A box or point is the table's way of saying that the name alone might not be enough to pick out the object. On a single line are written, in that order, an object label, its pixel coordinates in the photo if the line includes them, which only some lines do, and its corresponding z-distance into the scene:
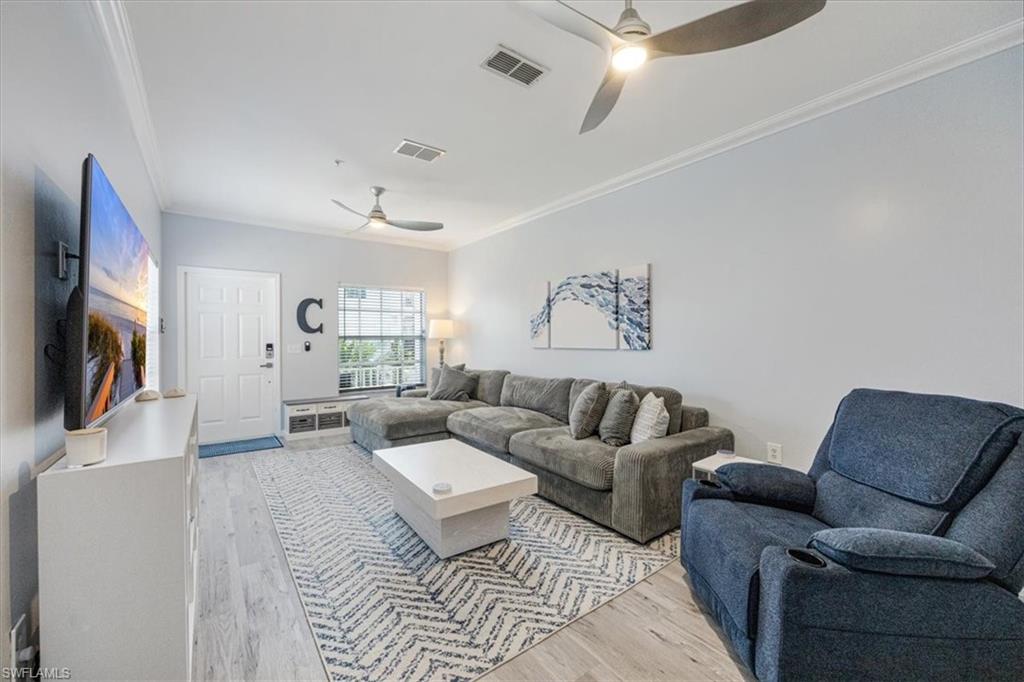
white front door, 4.92
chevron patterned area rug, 1.74
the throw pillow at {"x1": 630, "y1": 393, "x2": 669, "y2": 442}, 3.01
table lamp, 6.27
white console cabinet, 1.13
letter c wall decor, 5.52
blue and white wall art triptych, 3.82
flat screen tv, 1.28
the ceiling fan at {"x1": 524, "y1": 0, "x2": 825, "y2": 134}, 1.49
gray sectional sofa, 2.64
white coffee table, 2.32
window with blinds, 5.99
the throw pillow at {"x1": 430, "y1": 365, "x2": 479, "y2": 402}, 5.21
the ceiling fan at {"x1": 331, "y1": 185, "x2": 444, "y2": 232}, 4.22
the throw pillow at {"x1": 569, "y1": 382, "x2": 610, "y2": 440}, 3.33
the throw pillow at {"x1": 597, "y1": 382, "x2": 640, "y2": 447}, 3.13
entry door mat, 4.56
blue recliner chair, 1.30
